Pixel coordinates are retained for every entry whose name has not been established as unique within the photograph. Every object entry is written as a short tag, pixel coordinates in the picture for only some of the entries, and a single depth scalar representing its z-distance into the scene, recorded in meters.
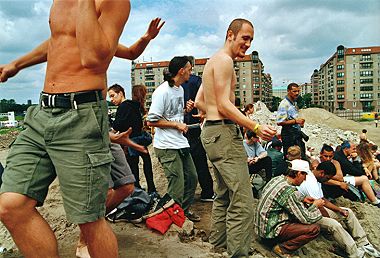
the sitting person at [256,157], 6.07
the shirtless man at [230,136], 3.17
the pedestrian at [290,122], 6.61
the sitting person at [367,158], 9.04
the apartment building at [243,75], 85.25
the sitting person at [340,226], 4.76
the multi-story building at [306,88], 162.89
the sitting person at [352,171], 7.07
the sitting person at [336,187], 6.19
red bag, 3.80
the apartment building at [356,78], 83.94
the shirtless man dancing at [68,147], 1.99
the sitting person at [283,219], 4.14
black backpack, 3.87
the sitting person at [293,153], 6.15
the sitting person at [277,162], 6.40
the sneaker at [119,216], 3.87
